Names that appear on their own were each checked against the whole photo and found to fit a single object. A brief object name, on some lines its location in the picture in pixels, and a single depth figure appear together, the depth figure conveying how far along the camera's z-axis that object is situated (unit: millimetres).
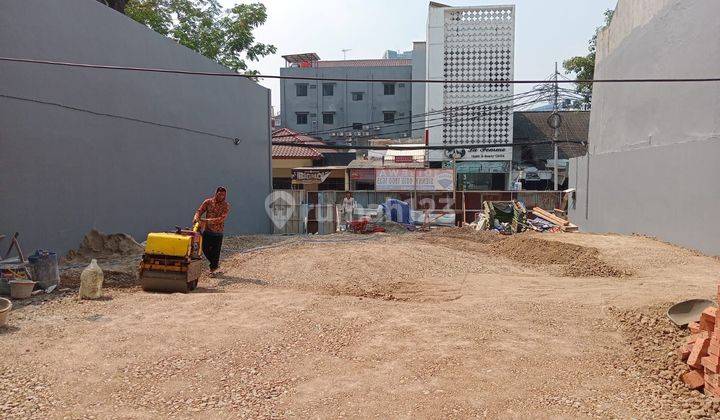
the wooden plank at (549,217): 19316
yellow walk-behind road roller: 7648
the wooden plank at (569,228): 18766
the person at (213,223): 9234
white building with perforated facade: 32500
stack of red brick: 4211
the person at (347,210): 20656
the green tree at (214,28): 25203
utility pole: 26714
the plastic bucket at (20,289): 6934
